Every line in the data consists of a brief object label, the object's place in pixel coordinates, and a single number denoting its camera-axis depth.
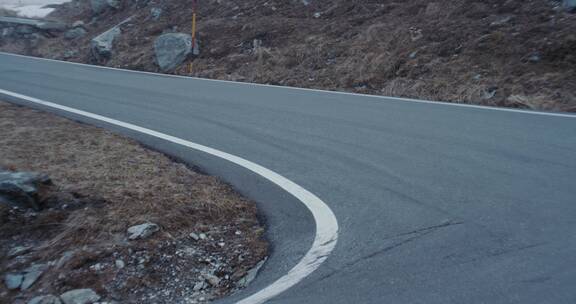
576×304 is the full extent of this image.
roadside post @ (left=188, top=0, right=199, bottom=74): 16.67
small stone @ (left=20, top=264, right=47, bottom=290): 4.10
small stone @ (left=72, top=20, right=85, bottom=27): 25.15
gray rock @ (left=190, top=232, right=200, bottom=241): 4.64
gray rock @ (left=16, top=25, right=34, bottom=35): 24.88
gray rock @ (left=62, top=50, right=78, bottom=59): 20.34
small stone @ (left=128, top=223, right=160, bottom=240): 4.57
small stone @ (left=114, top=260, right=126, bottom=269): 4.19
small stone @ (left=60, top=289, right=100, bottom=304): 3.78
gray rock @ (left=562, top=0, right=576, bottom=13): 12.57
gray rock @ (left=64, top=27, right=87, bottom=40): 23.70
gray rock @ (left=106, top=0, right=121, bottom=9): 25.89
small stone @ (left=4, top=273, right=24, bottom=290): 4.09
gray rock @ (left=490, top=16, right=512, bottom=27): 13.00
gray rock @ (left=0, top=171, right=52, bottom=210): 5.12
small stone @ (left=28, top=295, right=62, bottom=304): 3.81
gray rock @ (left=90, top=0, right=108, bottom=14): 26.19
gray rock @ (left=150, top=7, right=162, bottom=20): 22.09
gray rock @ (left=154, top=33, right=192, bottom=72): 16.39
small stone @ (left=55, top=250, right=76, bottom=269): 4.24
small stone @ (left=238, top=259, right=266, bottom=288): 3.98
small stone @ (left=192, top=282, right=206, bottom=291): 3.99
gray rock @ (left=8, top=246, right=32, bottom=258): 4.50
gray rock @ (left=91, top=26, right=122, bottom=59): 18.94
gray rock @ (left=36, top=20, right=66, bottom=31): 24.70
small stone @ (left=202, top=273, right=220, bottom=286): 4.06
